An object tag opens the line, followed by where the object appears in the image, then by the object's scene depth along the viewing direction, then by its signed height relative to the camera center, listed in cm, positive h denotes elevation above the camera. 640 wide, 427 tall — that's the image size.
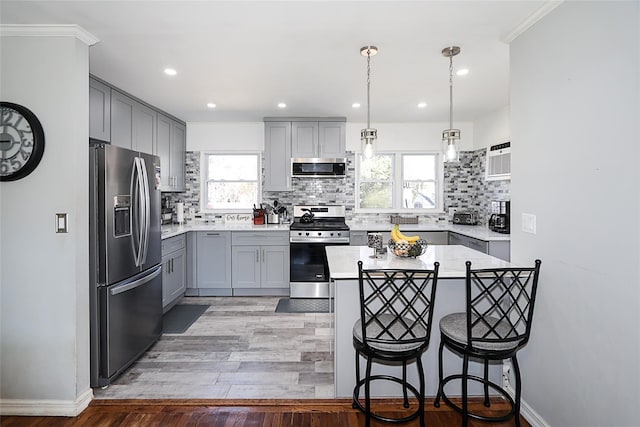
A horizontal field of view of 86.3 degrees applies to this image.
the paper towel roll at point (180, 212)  488 -6
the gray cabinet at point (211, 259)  444 -67
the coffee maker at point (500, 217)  383 -10
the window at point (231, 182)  509 +39
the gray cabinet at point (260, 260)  443 -68
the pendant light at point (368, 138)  236 +49
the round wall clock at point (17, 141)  211 +41
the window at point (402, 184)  510 +36
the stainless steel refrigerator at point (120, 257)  230 -36
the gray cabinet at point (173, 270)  381 -73
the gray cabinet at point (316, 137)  469 +98
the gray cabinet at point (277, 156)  469 +72
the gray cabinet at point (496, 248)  354 -41
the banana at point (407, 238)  251 -22
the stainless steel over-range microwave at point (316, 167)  471 +57
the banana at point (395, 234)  259 -20
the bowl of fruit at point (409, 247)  243 -28
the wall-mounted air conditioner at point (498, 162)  409 +58
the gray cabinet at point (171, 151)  428 +74
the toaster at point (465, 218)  476 -14
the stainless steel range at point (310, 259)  435 -65
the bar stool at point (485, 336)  176 -68
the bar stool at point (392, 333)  176 -67
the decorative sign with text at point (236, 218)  505 -15
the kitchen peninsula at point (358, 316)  219 -74
